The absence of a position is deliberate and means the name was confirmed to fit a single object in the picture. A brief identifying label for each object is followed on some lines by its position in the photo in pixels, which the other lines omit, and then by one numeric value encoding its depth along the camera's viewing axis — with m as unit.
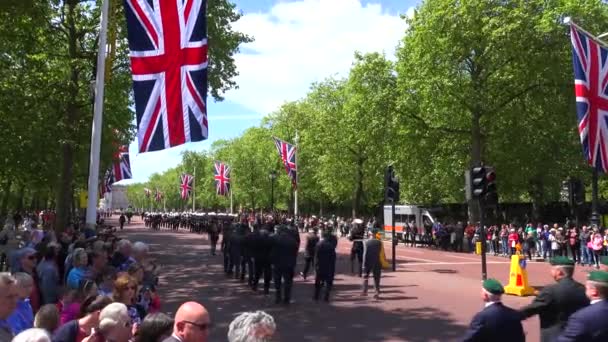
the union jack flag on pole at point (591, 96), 12.88
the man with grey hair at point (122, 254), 8.83
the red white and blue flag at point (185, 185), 60.91
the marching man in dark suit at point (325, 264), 13.64
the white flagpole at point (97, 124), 12.09
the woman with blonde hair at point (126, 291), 5.49
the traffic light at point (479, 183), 14.40
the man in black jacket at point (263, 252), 14.67
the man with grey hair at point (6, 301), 4.38
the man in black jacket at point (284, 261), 13.09
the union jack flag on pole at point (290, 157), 41.16
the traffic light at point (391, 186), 21.45
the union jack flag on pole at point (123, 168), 37.72
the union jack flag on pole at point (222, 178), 53.88
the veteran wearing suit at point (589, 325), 4.62
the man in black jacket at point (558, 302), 5.87
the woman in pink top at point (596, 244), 22.58
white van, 39.81
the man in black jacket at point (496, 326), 5.07
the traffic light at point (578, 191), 22.12
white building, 159.62
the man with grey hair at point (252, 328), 3.29
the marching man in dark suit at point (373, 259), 13.92
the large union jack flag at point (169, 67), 10.38
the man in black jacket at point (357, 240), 19.08
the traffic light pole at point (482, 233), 14.20
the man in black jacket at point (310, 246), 16.94
